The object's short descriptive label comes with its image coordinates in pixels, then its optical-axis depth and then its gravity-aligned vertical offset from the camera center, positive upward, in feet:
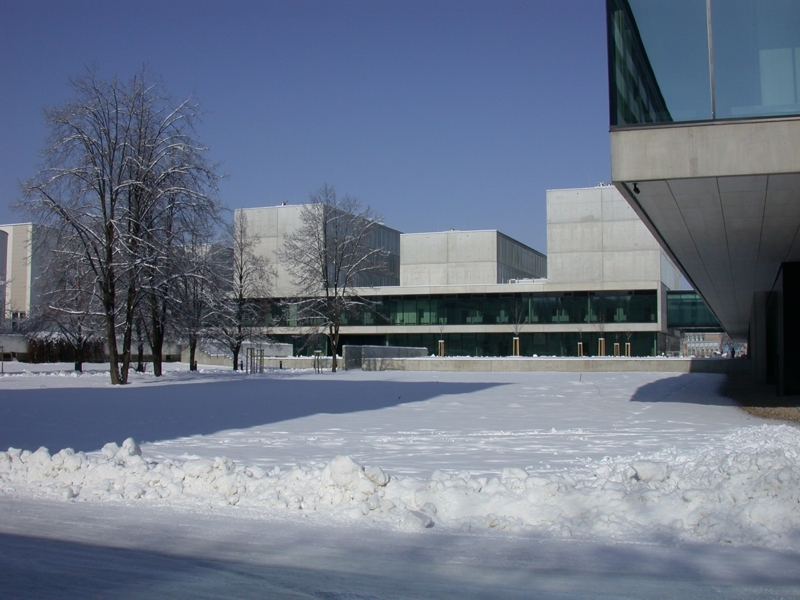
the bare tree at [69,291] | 98.63 +5.53
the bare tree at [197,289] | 101.04 +6.23
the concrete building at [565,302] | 214.07 +9.01
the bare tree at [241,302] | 147.54 +6.23
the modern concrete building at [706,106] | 44.19 +13.77
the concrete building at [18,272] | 258.67 +21.16
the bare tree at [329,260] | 156.35 +15.44
